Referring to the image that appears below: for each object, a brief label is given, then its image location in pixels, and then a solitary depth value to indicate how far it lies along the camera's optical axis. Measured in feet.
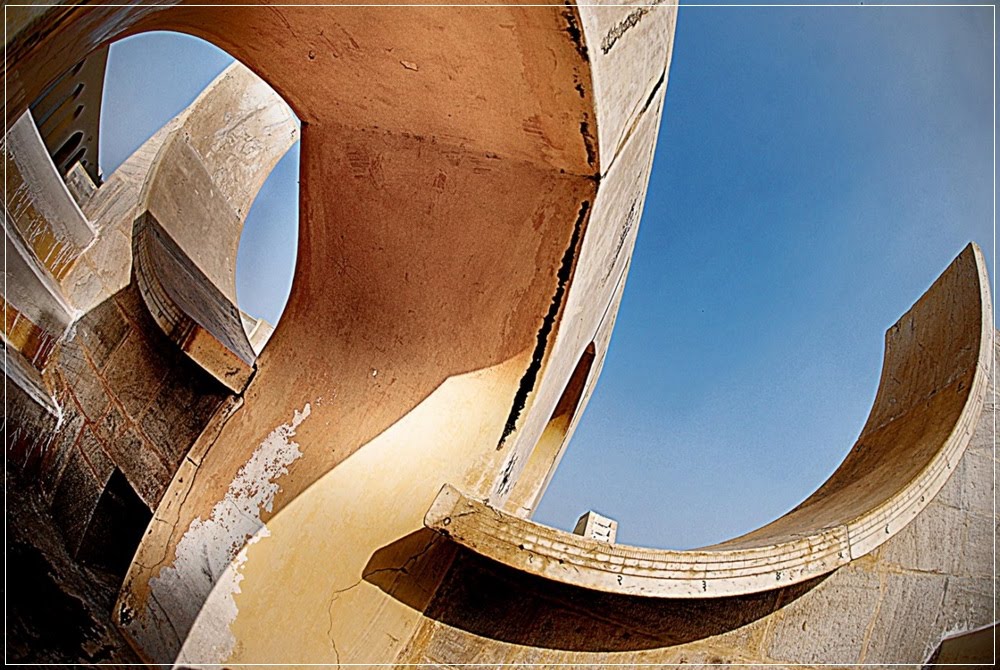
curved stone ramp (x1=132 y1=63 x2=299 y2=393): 13.44
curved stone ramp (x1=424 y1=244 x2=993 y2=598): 8.26
